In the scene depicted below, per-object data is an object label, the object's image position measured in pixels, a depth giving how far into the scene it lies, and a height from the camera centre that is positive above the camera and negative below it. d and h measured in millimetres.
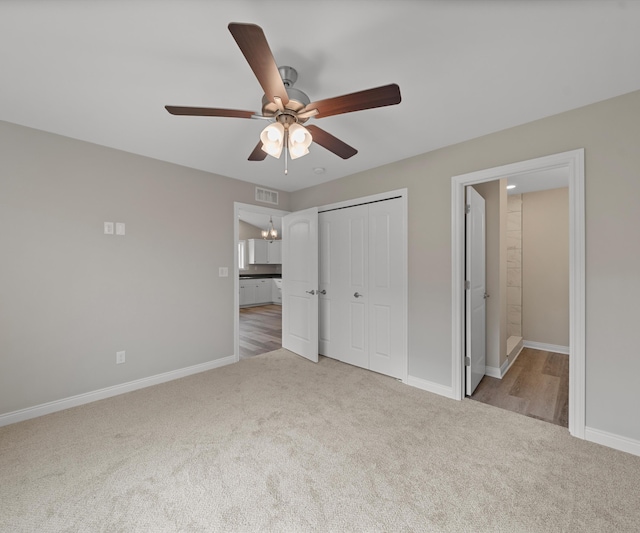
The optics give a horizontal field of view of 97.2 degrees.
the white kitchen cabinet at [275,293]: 9086 -993
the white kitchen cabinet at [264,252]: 9180 +339
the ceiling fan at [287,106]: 1265 +843
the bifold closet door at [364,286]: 3191 -302
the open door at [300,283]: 3764 -297
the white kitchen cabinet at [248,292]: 8422 -902
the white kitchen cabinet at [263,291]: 8898 -931
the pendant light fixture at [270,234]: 9014 +924
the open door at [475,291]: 2764 -310
